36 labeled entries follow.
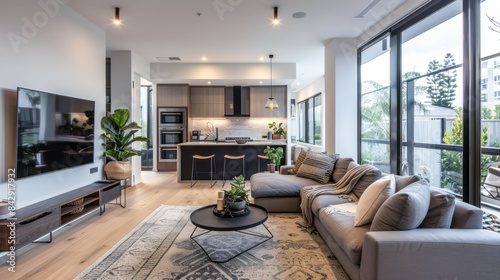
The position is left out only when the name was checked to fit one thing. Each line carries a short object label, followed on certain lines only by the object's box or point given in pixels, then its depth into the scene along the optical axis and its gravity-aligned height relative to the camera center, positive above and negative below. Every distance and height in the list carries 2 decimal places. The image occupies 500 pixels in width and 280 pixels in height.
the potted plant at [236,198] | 2.63 -0.62
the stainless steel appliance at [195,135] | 7.81 +0.12
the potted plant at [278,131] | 7.81 +0.24
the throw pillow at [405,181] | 2.26 -0.39
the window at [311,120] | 8.66 +0.72
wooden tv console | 2.26 -0.81
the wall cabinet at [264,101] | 7.80 +1.16
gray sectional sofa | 1.60 -0.70
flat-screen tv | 2.68 +0.09
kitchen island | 6.24 -0.51
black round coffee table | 2.35 -0.79
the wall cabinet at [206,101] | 7.82 +1.17
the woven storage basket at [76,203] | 3.19 -0.82
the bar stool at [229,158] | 5.75 -0.45
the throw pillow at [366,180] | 2.98 -0.48
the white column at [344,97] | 4.92 +0.81
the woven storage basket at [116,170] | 4.14 -0.50
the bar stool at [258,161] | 6.24 -0.55
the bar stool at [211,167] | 6.10 -0.69
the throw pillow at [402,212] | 1.75 -0.51
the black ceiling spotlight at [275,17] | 3.69 +1.79
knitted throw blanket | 3.09 -0.65
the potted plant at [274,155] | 4.90 -0.31
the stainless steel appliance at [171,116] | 7.59 +0.69
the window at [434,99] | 2.46 +0.50
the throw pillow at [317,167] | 3.87 -0.44
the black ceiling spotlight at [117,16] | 3.72 +1.83
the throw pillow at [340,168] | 3.72 -0.44
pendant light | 6.50 +0.89
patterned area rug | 2.17 -1.14
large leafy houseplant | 4.17 -0.08
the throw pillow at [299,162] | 4.39 -0.40
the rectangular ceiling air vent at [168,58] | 6.30 +2.03
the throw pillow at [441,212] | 1.80 -0.52
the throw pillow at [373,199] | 2.12 -0.52
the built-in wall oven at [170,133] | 7.59 +0.18
